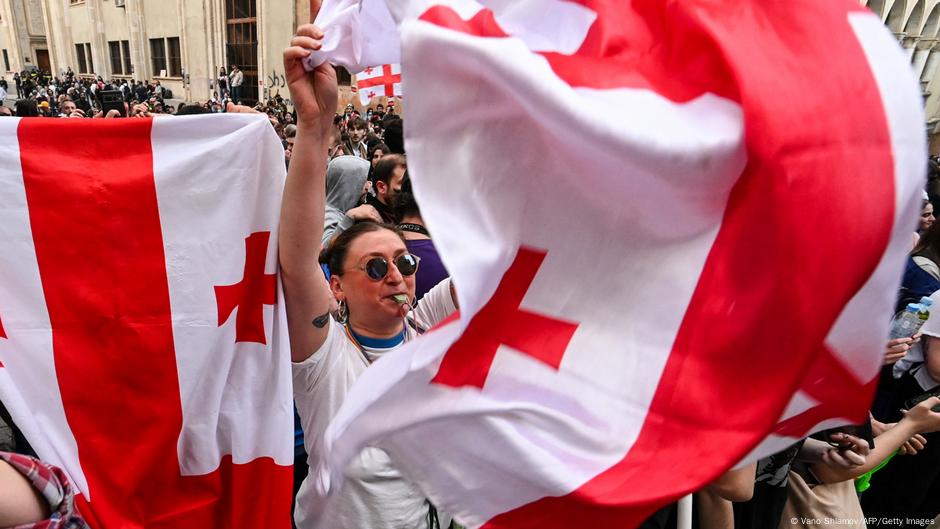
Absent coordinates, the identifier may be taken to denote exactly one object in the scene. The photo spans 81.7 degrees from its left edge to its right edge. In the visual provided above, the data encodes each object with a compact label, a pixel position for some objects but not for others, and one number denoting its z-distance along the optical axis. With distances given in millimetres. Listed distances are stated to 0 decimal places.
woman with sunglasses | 1329
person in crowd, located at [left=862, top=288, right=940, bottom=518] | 2369
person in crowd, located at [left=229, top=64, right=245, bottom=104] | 19297
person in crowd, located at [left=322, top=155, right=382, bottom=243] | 3441
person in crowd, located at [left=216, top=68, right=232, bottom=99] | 20078
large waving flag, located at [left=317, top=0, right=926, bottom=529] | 790
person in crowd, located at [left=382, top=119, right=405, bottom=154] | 5138
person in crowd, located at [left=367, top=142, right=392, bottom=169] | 5070
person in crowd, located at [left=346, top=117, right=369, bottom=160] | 6847
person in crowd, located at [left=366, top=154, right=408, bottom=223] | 3365
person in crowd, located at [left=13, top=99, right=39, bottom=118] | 5918
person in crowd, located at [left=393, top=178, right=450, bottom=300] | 2299
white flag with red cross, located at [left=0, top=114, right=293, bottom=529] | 1303
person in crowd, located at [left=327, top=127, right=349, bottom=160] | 5773
